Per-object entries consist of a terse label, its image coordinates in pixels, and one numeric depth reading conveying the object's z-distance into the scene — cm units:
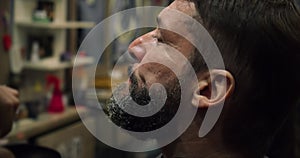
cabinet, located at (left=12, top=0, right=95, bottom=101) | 261
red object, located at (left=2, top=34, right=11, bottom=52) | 209
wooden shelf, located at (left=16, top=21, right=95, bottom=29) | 264
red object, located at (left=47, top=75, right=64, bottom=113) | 263
